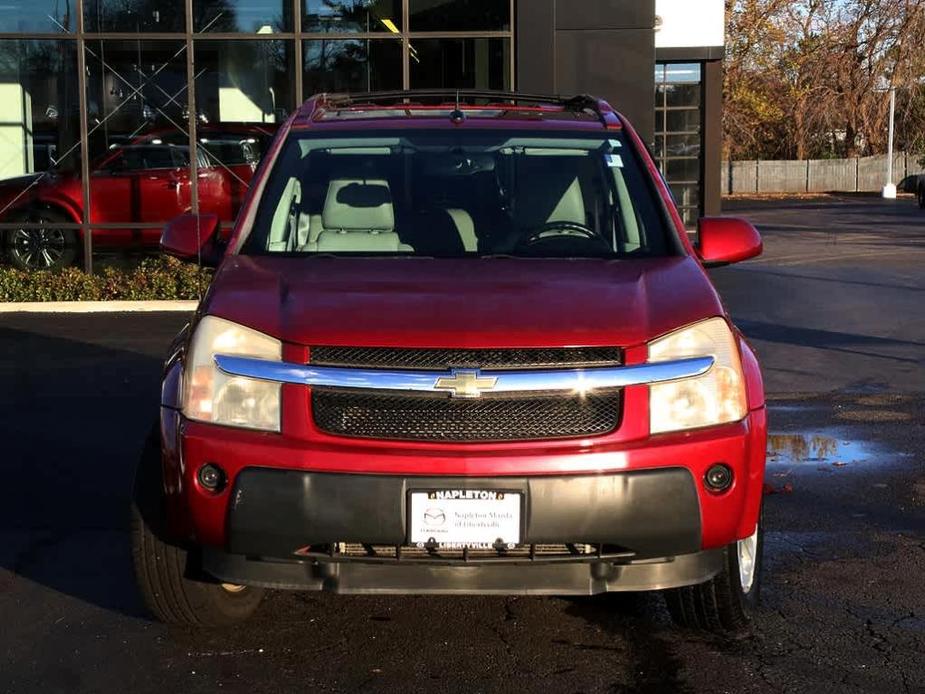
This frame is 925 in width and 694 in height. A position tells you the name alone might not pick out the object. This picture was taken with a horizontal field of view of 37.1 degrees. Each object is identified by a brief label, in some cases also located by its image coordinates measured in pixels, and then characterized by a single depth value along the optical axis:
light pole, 51.03
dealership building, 17.11
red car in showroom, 17.27
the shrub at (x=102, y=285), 15.44
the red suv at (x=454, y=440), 4.12
